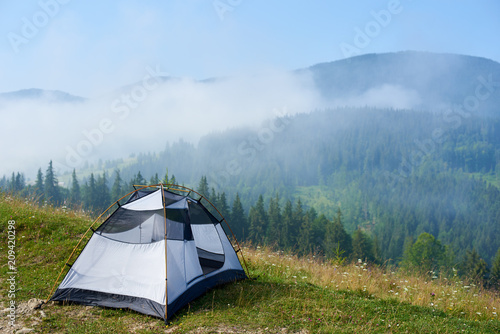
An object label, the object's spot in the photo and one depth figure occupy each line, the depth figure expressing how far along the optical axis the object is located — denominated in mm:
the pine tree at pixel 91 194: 85188
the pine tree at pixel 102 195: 83219
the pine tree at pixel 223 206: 68812
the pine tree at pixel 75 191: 91025
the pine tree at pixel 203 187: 77944
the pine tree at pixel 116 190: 85225
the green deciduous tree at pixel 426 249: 70188
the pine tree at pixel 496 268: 44684
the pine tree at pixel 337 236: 63312
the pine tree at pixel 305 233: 68000
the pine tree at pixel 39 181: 85912
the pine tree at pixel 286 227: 69438
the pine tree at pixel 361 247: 63125
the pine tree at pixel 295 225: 70750
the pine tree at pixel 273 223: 71000
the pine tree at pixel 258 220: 70888
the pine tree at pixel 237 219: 69500
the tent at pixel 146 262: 6787
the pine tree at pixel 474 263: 44281
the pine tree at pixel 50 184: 80500
